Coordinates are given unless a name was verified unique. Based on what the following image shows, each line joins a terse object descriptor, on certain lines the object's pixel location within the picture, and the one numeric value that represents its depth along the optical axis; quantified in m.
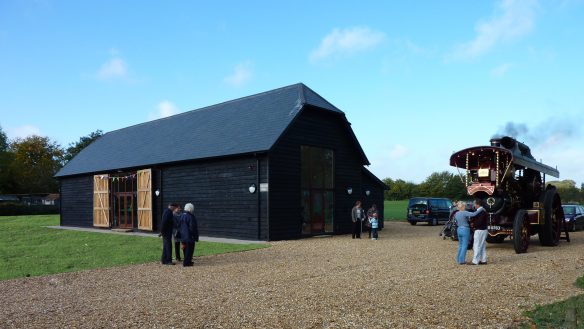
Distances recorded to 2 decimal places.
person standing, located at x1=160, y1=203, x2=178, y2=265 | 12.28
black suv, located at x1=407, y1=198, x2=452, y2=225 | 29.11
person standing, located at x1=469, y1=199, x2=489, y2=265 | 11.84
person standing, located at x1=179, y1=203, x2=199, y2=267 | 11.87
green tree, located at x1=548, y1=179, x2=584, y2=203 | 45.95
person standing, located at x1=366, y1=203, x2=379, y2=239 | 18.93
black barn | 18.62
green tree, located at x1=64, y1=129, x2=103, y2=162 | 75.68
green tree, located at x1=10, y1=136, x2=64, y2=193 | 67.69
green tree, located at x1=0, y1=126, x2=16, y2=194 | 66.00
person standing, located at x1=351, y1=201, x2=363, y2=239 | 18.92
